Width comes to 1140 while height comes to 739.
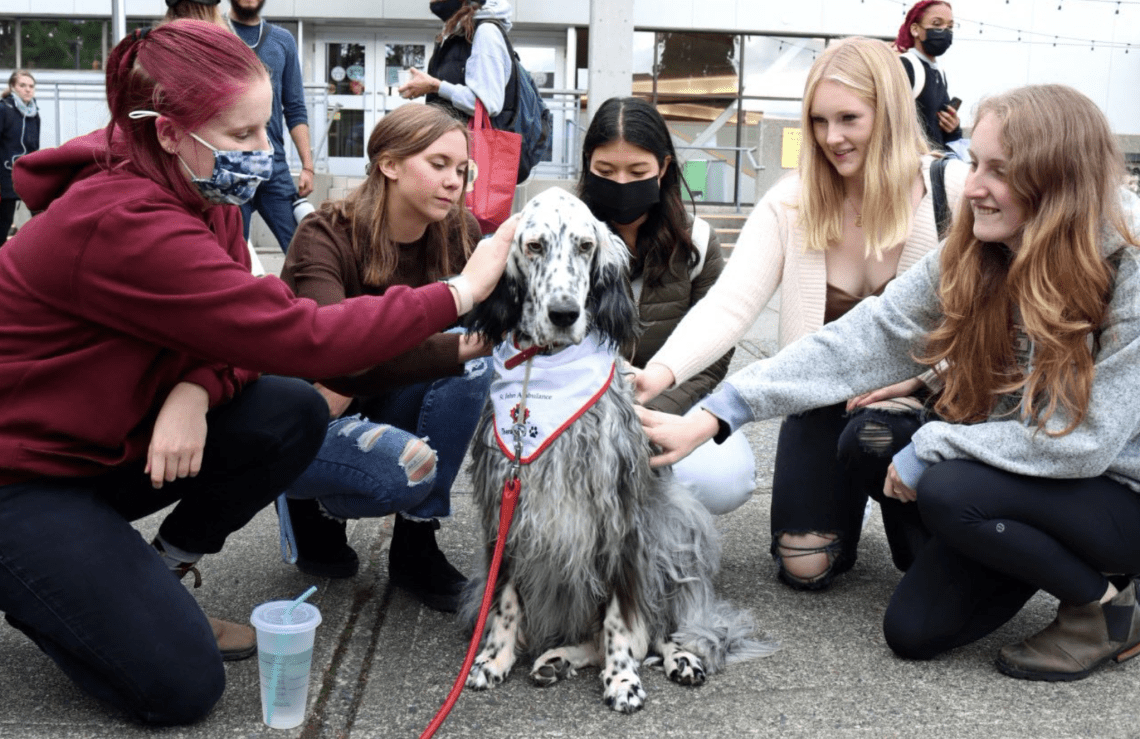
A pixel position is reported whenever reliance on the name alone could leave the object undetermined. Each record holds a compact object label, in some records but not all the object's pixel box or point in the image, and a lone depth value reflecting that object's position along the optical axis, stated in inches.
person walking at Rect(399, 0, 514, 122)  212.5
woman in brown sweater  119.6
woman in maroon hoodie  92.7
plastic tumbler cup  93.7
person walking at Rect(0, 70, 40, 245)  434.0
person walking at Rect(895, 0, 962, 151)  253.9
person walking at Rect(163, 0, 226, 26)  172.1
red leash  89.7
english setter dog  102.6
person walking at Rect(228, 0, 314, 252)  225.8
